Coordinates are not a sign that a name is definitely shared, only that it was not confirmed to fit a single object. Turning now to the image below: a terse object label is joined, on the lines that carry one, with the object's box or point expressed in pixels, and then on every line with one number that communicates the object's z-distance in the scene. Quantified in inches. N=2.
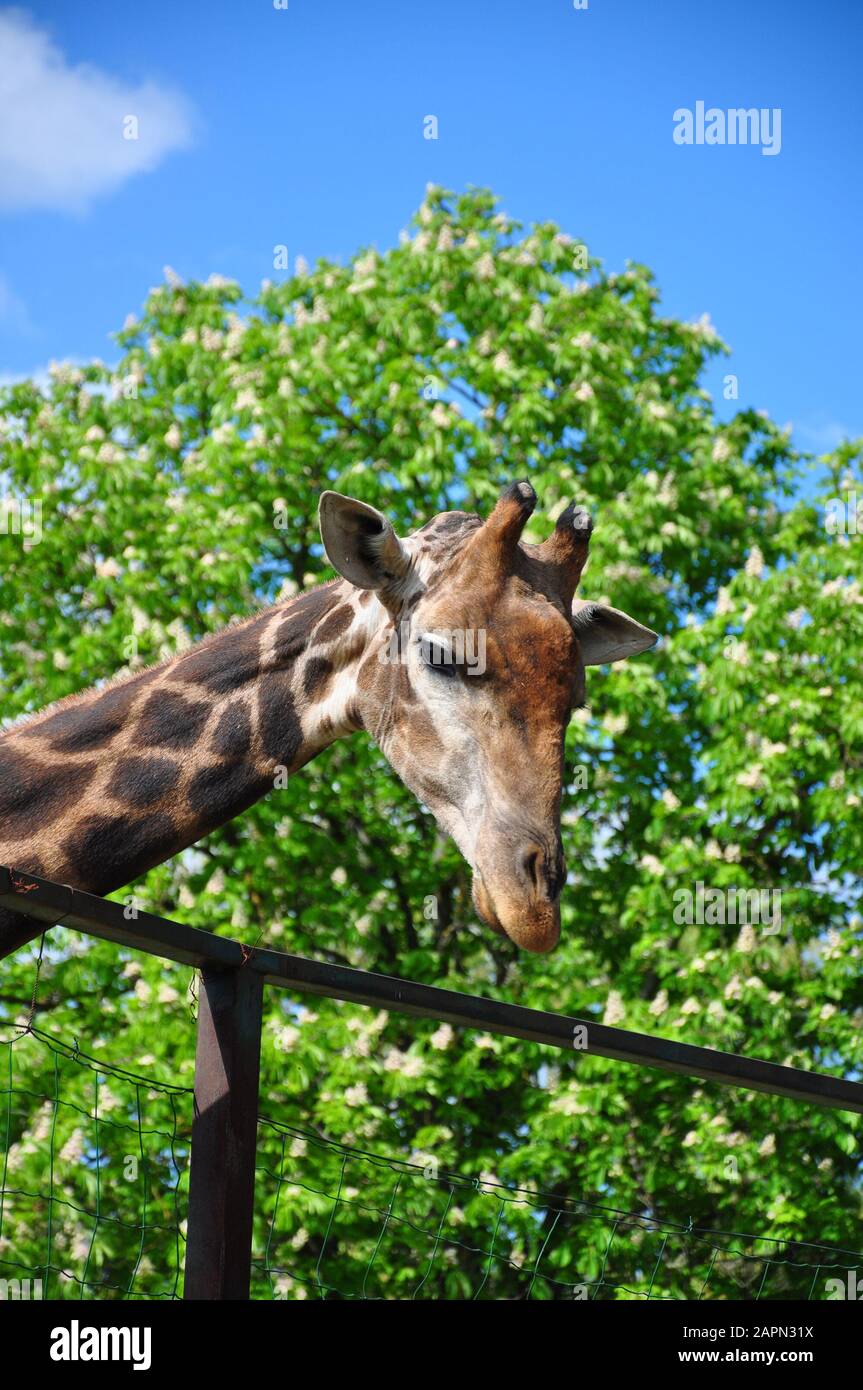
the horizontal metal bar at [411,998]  100.1
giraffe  132.2
